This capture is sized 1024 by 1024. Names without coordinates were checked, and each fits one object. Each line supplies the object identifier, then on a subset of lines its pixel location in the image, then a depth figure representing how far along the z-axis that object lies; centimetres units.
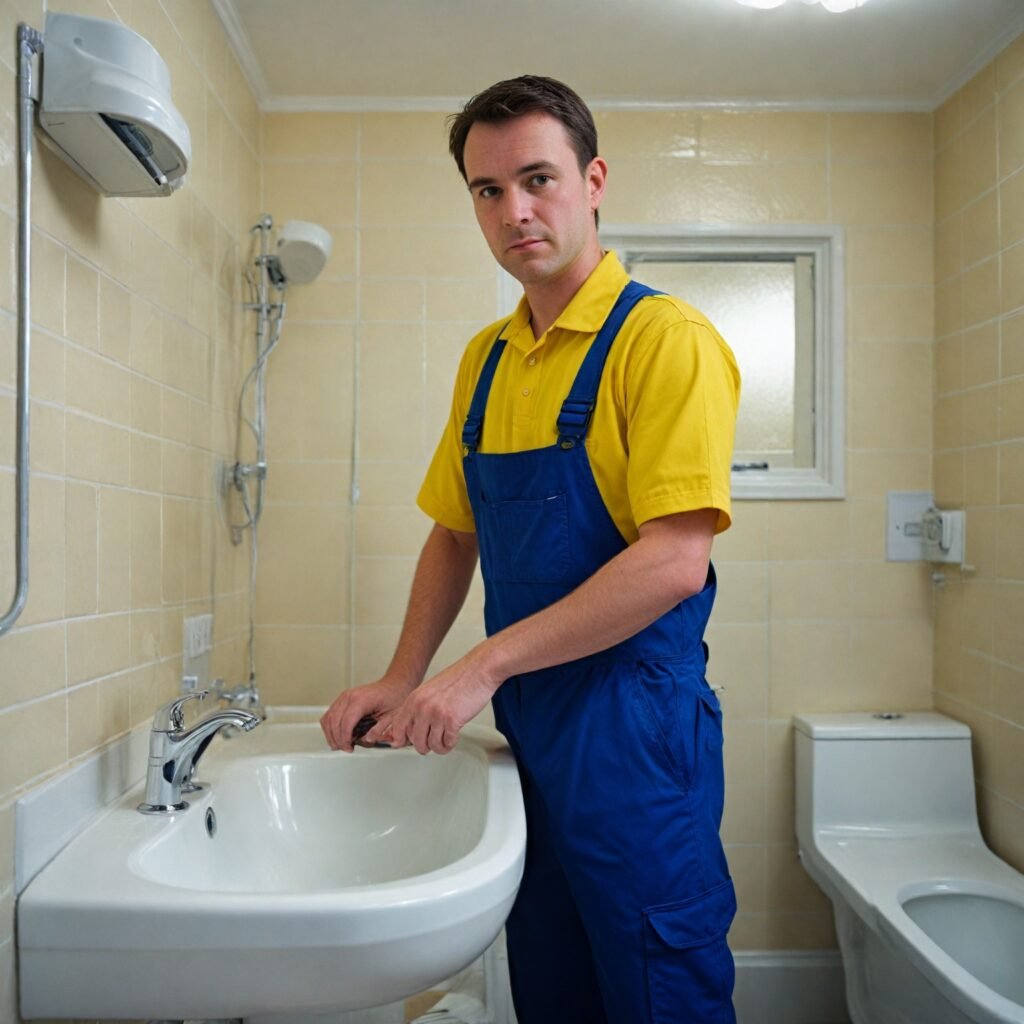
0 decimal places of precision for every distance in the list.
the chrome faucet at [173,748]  128
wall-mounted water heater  112
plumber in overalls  127
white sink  94
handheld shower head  213
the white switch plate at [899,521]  245
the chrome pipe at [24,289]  108
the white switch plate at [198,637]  177
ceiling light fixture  191
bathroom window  248
